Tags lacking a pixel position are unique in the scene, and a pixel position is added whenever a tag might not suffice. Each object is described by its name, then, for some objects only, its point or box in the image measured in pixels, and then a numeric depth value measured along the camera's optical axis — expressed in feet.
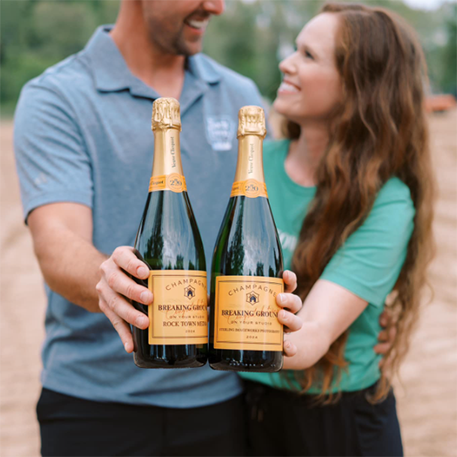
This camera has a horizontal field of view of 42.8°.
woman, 6.27
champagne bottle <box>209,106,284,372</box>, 4.27
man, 6.31
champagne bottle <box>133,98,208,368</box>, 4.23
